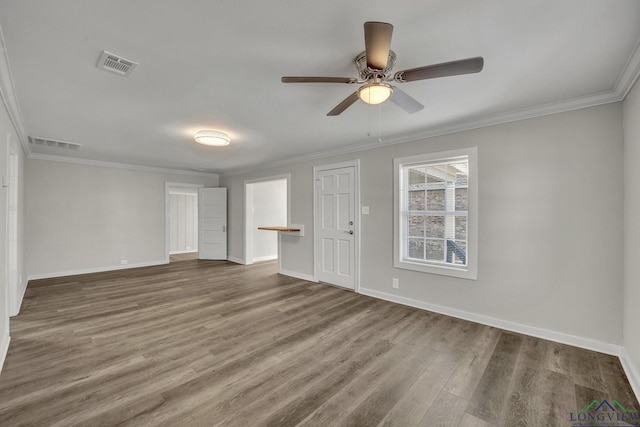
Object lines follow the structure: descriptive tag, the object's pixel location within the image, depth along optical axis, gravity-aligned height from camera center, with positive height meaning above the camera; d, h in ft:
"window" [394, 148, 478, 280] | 10.62 -0.04
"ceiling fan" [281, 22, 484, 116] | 4.54 +2.76
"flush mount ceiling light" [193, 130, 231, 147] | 11.39 +3.16
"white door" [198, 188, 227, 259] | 23.66 -0.97
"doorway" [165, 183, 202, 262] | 28.89 -1.30
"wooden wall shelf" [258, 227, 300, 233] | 17.19 -1.14
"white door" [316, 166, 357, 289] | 14.64 -0.75
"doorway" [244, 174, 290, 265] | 22.06 -0.28
